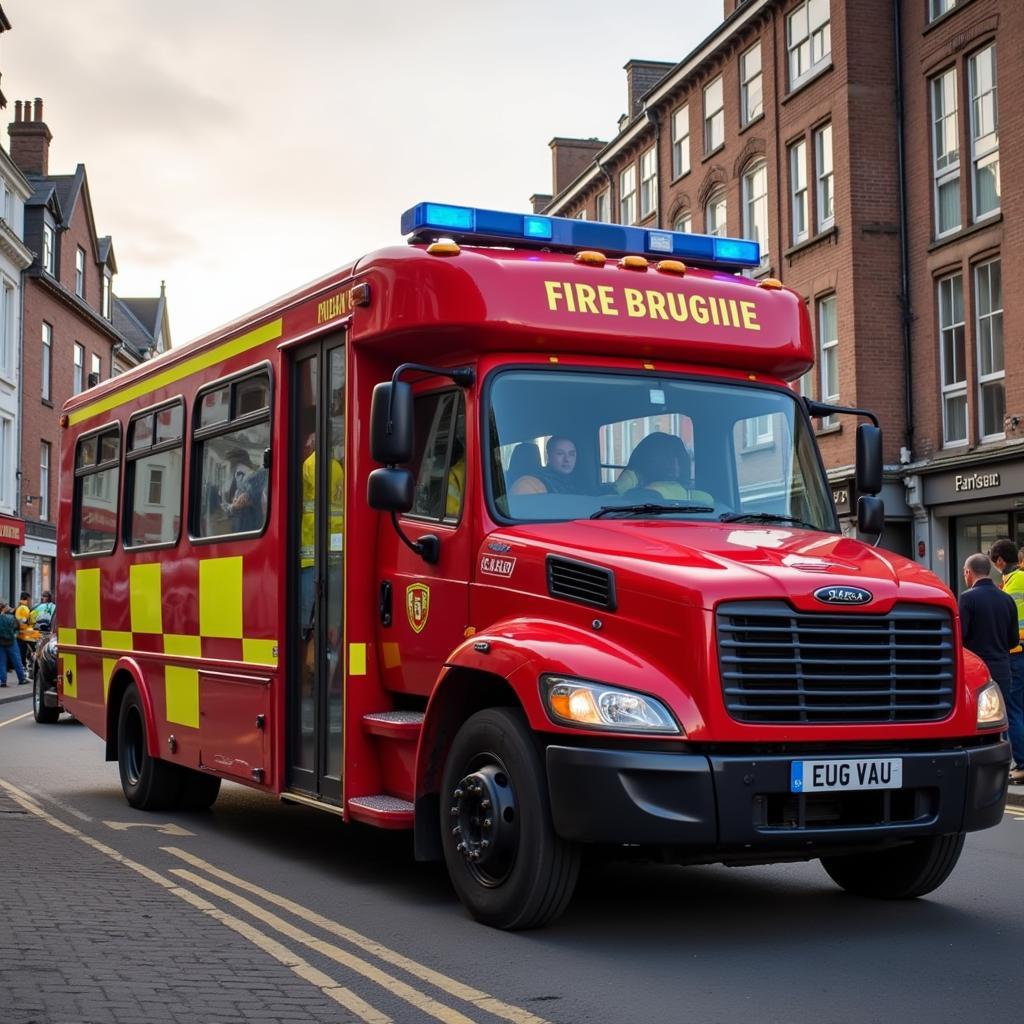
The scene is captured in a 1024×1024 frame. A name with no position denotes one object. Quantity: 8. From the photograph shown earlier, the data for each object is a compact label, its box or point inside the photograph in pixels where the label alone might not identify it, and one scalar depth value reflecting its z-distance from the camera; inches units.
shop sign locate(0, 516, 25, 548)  1610.5
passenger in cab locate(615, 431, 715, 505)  293.0
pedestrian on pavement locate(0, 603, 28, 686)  1135.0
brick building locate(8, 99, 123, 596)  1744.6
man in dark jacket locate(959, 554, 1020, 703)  489.1
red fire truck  248.1
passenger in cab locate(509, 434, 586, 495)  288.0
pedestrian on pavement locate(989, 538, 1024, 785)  502.9
